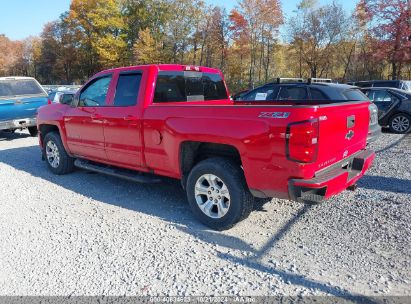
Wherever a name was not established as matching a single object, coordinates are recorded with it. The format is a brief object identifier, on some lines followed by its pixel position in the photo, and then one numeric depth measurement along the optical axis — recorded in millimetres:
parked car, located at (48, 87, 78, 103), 19773
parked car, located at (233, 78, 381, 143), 7734
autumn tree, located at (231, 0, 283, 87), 37156
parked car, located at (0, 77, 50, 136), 9906
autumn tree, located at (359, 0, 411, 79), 25422
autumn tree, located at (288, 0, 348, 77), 36500
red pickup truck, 3342
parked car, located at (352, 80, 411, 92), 14364
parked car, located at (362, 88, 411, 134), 11016
